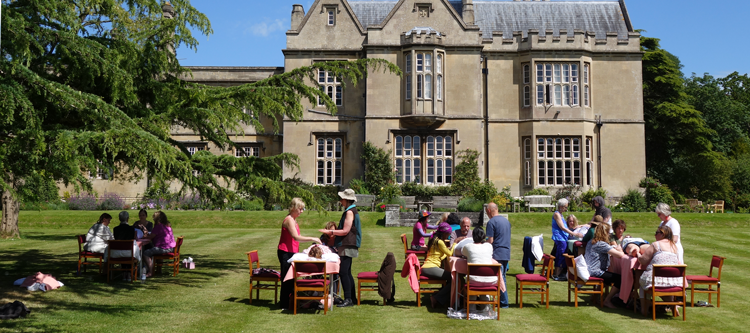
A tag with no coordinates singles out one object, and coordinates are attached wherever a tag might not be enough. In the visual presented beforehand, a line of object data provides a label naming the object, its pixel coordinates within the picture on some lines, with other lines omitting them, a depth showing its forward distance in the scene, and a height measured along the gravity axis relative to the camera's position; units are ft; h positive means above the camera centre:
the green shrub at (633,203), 92.02 -0.63
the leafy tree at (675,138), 107.55 +10.67
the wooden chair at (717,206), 95.48 -1.09
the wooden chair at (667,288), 27.81 -3.72
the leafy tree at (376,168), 94.07 +4.35
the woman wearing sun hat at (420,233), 41.37 -2.21
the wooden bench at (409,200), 89.24 -0.24
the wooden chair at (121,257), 36.11 -3.14
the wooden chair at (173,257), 39.06 -3.54
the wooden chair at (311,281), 28.14 -3.58
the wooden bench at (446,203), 86.79 -0.62
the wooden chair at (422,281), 30.27 -3.88
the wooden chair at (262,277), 30.45 -3.70
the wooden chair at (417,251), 40.22 -3.26
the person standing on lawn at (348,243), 29.99 -2.06
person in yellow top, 30.01 -3.01
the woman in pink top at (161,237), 39.29 -2.36
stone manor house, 96.12 +14.26
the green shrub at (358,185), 93.30 +1.81
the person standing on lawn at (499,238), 31.22 -1.88
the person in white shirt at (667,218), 30.78 -0.92
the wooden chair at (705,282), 29.73 -3.82
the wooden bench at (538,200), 88.58 -0.22
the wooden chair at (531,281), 29.71 -3.75
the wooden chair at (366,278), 30.48 -3.73
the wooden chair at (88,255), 38.42 -3.38
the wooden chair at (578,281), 30.25 -3.83
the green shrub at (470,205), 81.00 -0.83
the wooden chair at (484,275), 27.68 -3.43
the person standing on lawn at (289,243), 29.40 -2.06
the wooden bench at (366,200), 88.38 -0.25
